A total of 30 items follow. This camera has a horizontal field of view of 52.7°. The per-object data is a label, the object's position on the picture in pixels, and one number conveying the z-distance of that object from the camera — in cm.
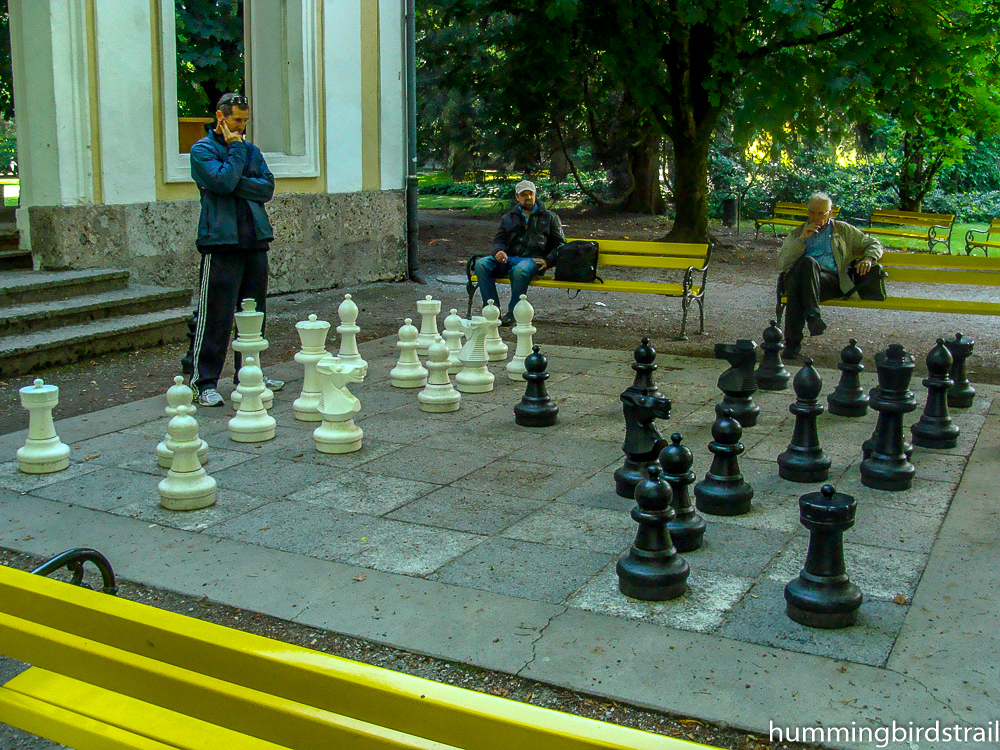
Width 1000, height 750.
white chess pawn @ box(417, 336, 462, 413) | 607
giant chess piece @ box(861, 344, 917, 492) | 466
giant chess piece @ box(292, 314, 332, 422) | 569
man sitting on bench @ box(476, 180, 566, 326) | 893
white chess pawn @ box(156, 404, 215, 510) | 440
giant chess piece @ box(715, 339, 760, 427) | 550
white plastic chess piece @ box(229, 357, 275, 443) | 542
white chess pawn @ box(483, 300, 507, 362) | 754
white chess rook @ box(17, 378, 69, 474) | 489
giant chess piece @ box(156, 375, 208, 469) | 469
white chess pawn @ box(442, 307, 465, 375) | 656
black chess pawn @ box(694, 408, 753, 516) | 429
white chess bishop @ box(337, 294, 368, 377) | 620
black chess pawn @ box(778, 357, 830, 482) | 475
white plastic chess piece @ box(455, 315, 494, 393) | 663
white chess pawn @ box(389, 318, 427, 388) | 675
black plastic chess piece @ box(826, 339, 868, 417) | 602
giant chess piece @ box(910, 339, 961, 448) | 533
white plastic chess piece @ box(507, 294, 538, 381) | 703
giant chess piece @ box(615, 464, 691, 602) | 345
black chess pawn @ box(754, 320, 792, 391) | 668
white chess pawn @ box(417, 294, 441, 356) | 729
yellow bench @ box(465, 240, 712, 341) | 866
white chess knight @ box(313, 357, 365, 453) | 522
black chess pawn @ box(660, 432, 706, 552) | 385
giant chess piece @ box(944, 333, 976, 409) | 611
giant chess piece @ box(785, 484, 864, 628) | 325
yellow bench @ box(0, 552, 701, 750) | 145
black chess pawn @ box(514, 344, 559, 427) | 579
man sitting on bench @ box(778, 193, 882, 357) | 786
